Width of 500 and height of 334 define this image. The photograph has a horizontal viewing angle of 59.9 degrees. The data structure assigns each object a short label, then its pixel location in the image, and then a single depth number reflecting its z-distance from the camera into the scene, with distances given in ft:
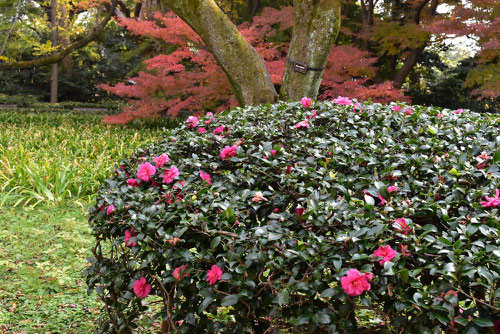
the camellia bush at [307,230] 4.27
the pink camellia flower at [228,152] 7.02
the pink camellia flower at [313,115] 9.04
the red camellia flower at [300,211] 5.50
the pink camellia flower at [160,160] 6.88
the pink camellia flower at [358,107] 9.54
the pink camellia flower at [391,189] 5.49
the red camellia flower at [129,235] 5.79
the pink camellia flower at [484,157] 6.73
